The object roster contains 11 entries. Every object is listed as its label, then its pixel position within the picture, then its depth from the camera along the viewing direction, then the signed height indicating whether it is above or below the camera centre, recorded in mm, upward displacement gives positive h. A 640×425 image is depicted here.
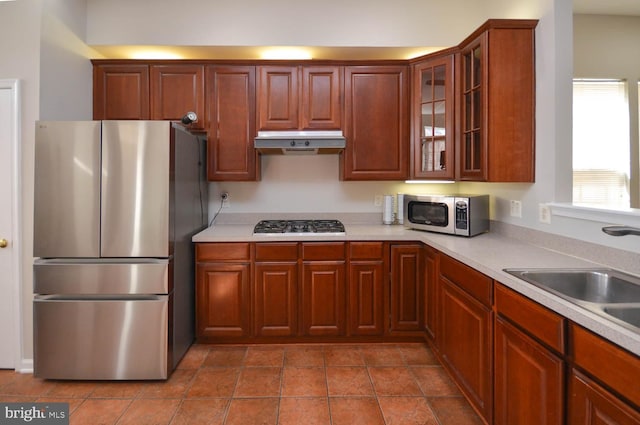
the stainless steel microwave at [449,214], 2531 -6
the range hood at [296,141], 2770 +567
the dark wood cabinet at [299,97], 3008 +993
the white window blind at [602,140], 3014 +627
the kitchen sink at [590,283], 1470 -306
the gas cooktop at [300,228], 2838 -119
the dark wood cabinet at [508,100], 2246 +721
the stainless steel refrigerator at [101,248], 2305 -220
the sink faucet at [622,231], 1324 -69
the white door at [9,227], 2395 -86
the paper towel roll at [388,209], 3277 +41
